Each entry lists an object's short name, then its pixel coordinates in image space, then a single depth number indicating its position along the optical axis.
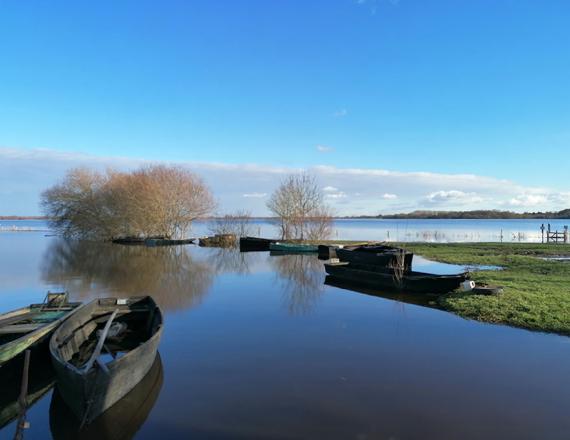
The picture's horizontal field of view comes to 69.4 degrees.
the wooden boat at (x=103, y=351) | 5.04
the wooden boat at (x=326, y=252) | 28.16
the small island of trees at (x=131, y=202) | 42.78
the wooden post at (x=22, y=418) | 4.77
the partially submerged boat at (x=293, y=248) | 32.50
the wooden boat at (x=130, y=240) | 42.63
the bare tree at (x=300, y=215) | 39.47
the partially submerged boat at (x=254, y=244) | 35.47
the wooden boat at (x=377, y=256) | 16.53
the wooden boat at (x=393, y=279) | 13.17
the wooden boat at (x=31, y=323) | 6.54
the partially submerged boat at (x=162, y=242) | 39.81
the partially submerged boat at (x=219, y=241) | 39.16
